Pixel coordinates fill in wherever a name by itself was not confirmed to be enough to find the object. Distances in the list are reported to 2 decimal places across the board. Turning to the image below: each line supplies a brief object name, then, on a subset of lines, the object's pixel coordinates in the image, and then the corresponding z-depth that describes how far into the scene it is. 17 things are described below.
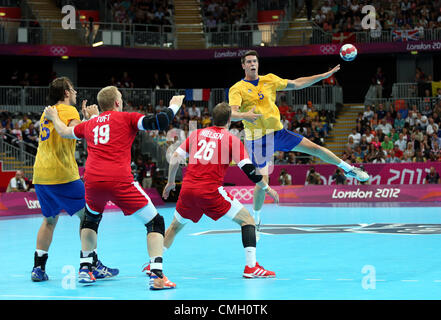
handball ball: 12.16
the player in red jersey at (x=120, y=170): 7.36
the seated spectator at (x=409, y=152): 25.12
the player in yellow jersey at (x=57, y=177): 8.30
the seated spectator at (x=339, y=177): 24.23
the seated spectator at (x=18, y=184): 22.19
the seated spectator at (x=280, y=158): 26.28
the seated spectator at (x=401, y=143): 26.39
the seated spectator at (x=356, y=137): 27.85
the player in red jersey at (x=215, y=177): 8.00
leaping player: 11.15
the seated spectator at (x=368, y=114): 29.42
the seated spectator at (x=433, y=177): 23.25
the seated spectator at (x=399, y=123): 28.31
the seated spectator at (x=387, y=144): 26.23
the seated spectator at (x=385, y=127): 27.84
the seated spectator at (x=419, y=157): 24.64
